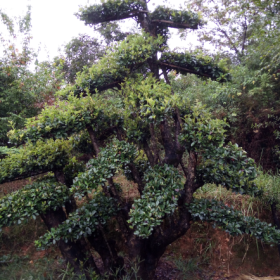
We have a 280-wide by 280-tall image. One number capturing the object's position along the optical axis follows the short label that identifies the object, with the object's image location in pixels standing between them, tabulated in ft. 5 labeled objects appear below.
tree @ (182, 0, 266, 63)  32.55
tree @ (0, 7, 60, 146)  20.02
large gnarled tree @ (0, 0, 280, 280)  8.86
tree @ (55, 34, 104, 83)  28.30
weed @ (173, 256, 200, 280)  11.22
